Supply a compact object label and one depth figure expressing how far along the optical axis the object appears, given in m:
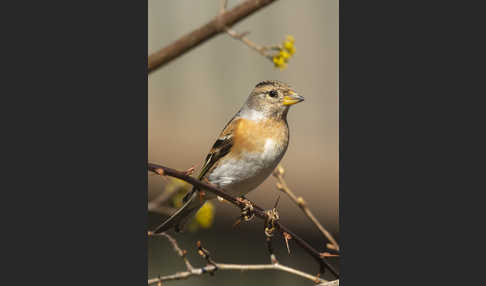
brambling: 5.94
